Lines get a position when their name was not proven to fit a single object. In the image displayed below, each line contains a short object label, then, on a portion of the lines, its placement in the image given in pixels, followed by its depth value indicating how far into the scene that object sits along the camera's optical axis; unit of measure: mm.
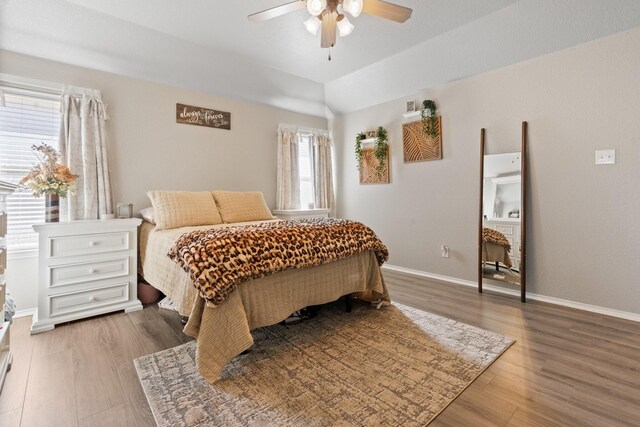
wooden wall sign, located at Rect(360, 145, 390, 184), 4289
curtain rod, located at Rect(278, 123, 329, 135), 4489
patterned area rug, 1431
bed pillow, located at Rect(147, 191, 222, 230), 2863
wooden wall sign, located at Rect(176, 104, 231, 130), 3521
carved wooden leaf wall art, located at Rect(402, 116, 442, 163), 3696
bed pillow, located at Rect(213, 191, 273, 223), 3322
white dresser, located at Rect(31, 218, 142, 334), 2387
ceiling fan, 1926
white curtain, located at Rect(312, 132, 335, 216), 4805
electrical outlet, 3666
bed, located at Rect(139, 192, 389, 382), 1753
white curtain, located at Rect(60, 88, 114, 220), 2822
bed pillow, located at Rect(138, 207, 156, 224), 2951
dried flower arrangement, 2461
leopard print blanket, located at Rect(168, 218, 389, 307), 1721
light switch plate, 2557
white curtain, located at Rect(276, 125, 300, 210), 4391
